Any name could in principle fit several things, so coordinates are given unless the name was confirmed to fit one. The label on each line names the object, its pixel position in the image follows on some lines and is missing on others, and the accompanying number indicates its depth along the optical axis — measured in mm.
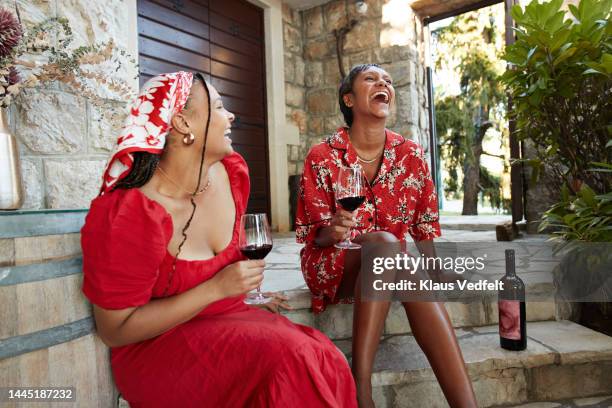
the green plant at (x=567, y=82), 2104
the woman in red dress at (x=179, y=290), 971
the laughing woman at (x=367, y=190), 1716
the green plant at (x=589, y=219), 1942
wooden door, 3596
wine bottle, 1773
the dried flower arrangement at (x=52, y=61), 1555
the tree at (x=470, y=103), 8031
